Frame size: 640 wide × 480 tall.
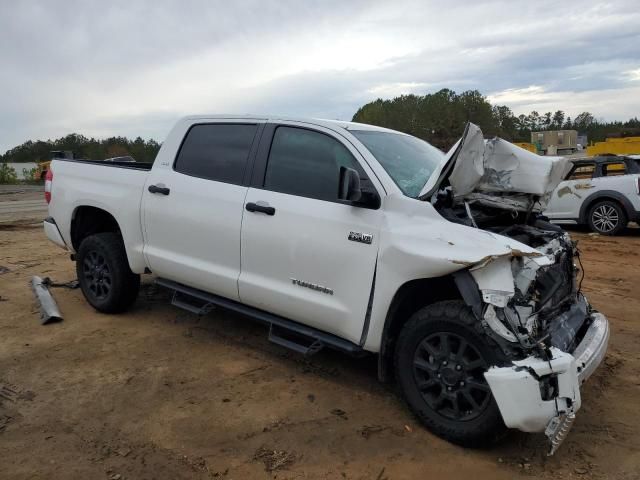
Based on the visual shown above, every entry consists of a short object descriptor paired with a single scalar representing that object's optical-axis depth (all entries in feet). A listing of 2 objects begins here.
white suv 34.68
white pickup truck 10.11
